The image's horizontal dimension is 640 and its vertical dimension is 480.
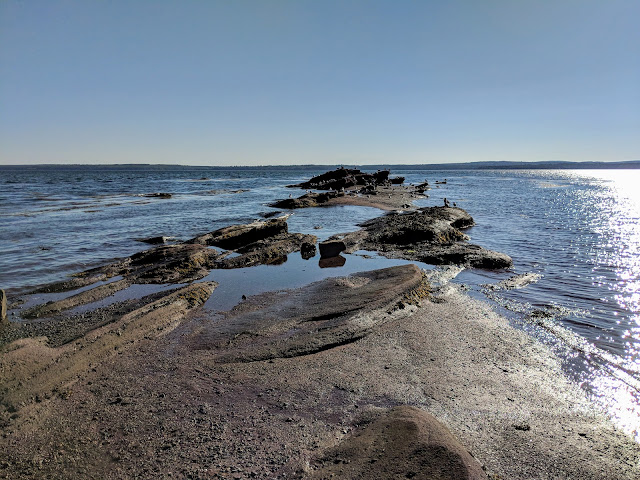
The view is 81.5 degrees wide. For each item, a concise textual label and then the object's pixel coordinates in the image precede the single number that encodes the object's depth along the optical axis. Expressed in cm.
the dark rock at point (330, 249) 1325
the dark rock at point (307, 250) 1359
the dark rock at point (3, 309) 782
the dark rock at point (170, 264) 1087
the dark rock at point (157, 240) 1669
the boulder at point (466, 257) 1203
